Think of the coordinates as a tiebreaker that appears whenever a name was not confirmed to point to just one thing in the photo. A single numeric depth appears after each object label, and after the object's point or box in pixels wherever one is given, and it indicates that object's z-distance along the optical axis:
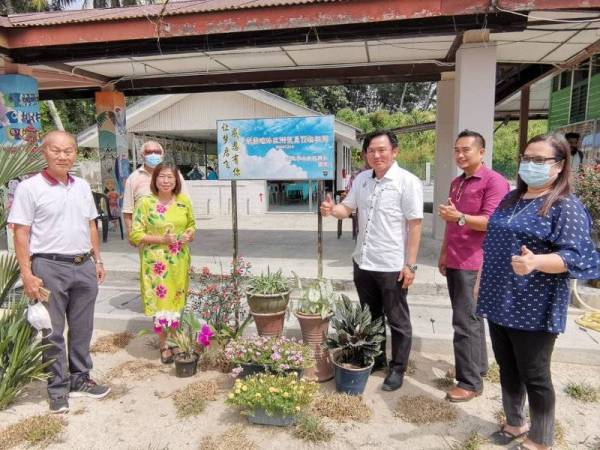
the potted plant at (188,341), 3.36
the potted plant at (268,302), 3.40
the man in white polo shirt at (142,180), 3.70
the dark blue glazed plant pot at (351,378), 2.98
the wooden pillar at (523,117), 9.37
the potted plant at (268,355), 2.89
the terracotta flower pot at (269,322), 3.41
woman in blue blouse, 2.01
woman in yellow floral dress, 3.36
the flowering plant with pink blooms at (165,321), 3.47
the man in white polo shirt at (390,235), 2.96
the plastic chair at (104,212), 7.97
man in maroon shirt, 2.76
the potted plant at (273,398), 2.61
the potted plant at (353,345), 3.02
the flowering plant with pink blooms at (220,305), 3.57
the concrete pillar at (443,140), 7.65
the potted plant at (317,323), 3.23
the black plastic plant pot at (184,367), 3.35
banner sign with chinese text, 4.29
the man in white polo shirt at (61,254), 2.68
